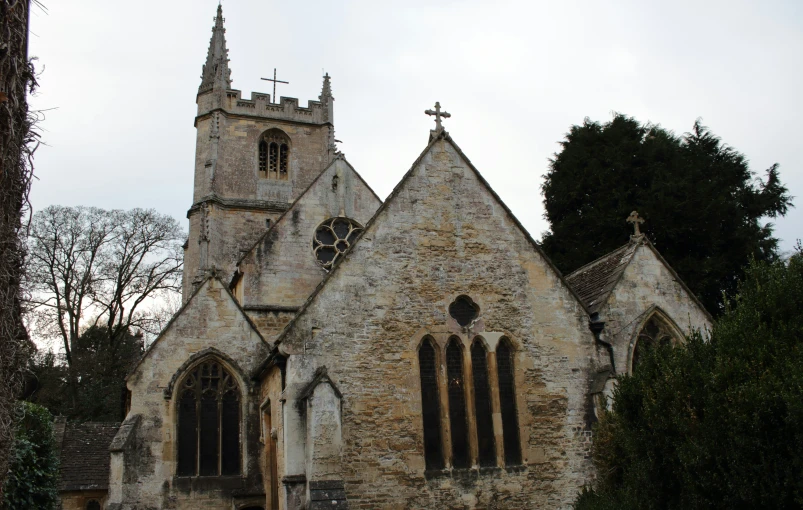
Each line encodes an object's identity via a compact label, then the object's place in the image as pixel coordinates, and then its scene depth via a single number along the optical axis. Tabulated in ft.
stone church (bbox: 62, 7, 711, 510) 43.83
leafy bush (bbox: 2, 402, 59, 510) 39.63
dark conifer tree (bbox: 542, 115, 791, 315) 89.62
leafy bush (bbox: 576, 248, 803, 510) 29.76
